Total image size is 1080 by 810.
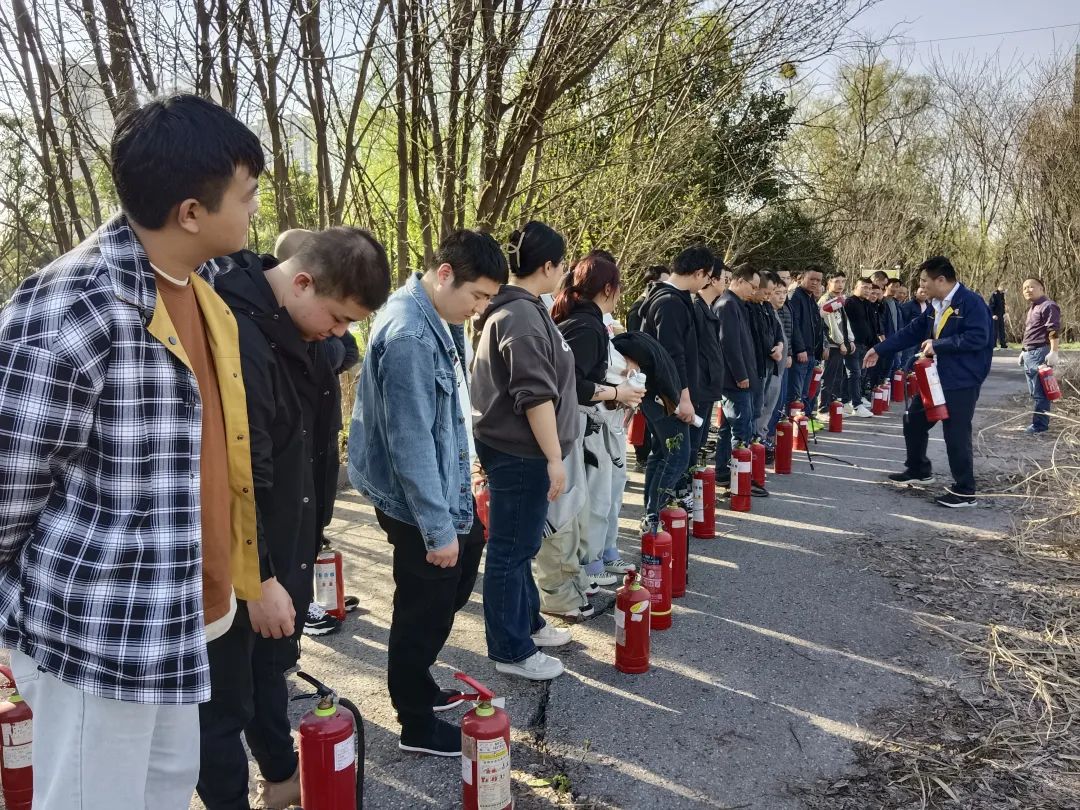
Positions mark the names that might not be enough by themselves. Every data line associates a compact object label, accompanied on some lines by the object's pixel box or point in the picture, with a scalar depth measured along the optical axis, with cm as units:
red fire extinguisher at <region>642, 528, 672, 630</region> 435
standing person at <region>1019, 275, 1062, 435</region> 1088
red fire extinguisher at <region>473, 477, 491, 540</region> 489
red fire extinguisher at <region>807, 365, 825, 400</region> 1130
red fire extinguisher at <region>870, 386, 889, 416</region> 1277
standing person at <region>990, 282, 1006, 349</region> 2152
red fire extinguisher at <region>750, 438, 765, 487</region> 741
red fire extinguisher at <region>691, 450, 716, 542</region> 614
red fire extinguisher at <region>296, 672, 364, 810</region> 245
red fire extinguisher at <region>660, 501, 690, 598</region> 486
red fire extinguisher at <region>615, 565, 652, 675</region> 388
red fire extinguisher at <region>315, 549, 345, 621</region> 435
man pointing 702
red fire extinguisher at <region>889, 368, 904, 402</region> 1436
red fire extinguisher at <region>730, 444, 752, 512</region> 689
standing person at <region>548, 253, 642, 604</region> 459
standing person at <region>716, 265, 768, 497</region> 733
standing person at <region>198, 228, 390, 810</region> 223
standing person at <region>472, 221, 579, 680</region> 353
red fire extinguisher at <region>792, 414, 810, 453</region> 924
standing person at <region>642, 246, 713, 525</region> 568
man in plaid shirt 145
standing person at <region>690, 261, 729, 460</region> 651
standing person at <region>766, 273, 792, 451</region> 907
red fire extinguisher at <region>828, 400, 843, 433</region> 1117
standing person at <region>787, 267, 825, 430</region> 991
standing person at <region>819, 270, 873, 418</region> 1159
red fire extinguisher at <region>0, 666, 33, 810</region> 258
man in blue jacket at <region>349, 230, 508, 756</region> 283
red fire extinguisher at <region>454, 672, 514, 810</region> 264
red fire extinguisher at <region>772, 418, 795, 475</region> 841
